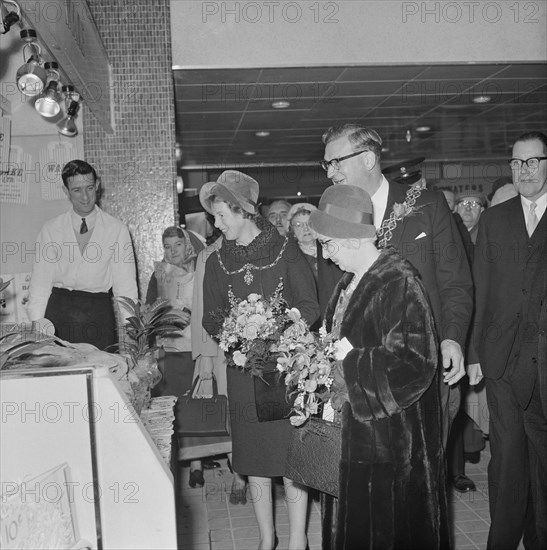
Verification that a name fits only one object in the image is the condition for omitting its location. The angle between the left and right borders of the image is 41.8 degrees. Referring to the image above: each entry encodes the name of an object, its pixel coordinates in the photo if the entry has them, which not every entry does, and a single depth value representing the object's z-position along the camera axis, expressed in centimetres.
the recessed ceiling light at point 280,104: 844
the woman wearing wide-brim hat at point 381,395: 207
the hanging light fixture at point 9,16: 311
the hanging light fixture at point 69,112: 546
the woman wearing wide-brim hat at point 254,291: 320
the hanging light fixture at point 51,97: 490
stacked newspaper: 230
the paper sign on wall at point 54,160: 599
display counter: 150
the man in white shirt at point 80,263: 430
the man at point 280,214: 610
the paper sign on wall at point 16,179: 591
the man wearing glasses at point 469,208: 532
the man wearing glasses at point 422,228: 272
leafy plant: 286
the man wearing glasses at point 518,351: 318
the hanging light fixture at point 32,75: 427
